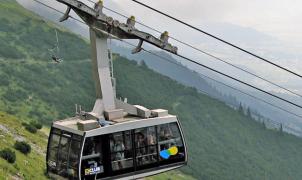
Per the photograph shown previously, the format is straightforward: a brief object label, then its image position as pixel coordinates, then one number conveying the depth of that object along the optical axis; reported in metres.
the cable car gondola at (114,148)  22.33
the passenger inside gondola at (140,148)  23.97
